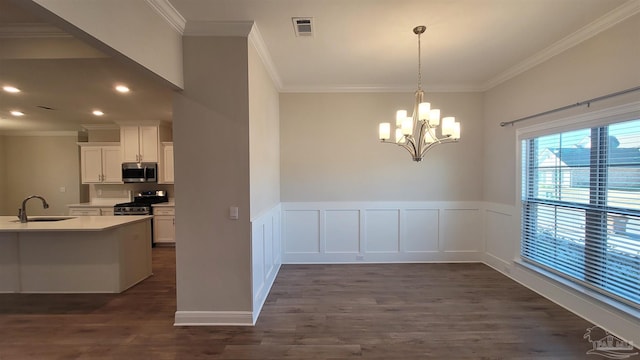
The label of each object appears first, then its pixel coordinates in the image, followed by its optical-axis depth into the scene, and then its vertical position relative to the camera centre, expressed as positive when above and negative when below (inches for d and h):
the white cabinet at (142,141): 224.4 +28.2
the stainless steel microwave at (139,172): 225.0 +2.4
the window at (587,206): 95.7 -13.9
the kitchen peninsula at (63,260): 134.6 -42.5
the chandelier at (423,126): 101.5 +18.7
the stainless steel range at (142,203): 215.3 -23.6
